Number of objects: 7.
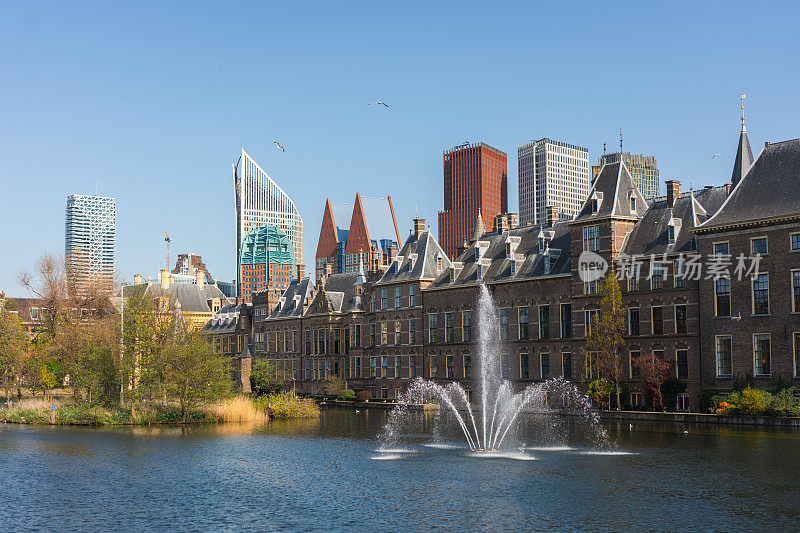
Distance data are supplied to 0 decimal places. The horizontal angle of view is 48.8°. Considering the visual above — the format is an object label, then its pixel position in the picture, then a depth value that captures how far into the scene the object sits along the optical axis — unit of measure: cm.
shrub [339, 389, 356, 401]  8794
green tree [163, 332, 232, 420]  5966
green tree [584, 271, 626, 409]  6512
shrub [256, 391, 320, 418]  6462
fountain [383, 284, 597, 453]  6681
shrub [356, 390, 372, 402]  8636
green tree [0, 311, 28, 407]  7406
